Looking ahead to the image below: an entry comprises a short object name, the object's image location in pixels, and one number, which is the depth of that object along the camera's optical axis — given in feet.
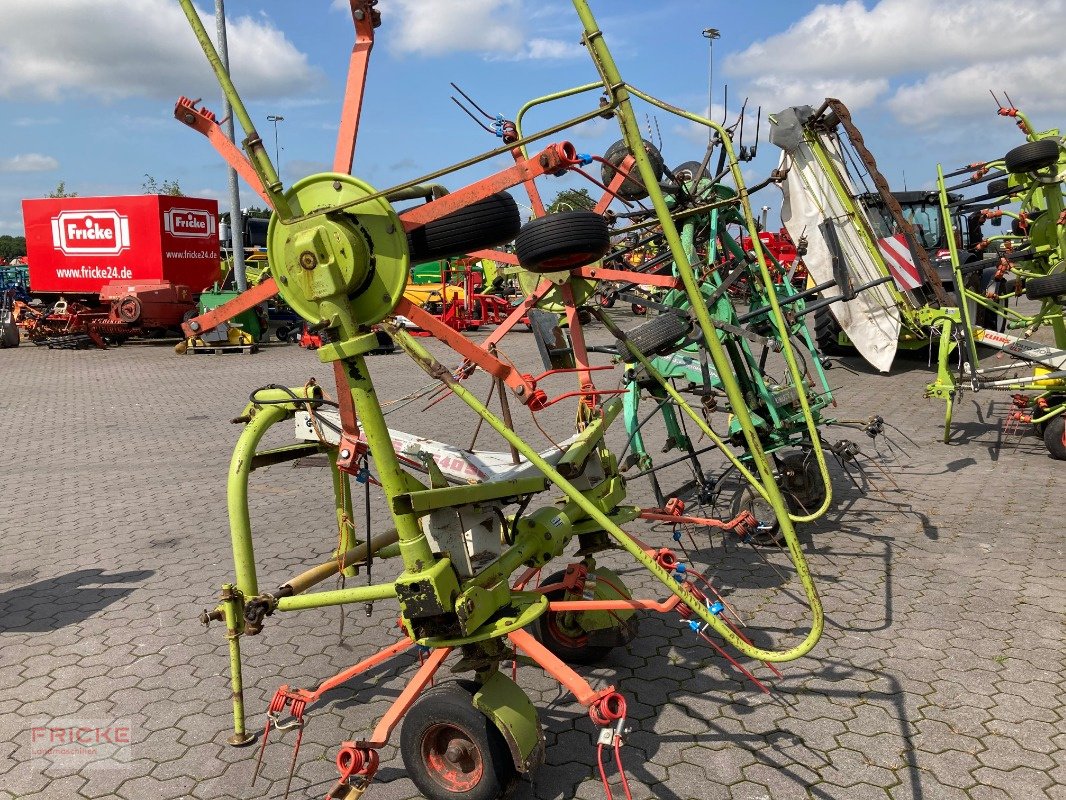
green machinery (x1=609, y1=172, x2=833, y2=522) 17.40
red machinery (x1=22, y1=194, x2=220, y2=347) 59.77
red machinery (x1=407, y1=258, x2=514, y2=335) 63.57
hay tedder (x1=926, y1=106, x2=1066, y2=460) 24.56
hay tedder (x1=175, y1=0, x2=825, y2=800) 8.54
